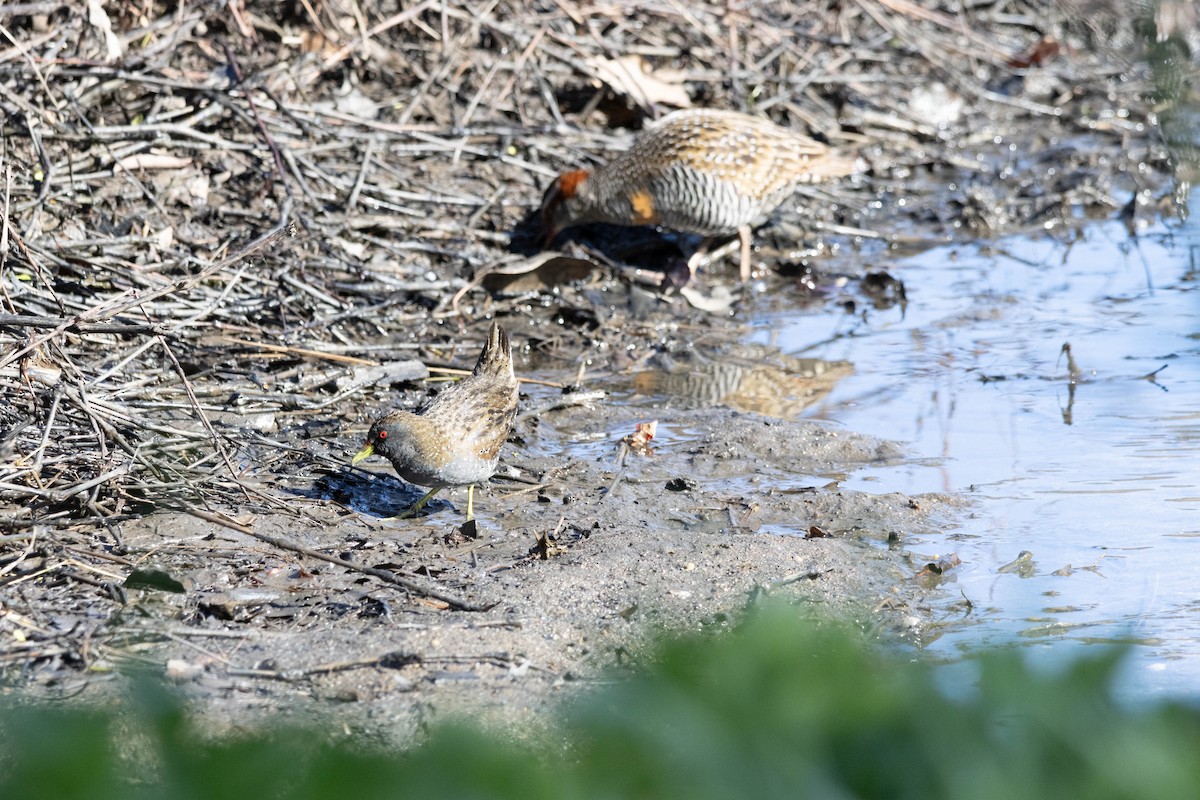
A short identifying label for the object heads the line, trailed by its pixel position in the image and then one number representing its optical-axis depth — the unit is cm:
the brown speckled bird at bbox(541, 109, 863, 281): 1577
